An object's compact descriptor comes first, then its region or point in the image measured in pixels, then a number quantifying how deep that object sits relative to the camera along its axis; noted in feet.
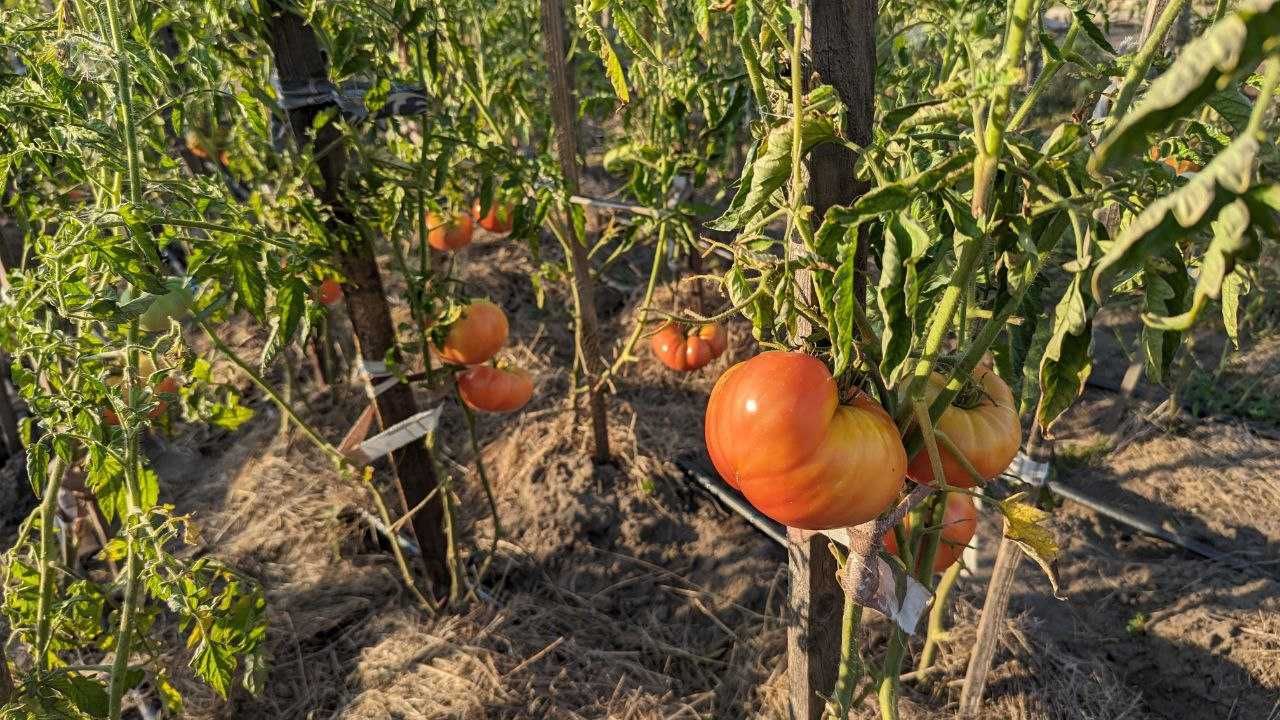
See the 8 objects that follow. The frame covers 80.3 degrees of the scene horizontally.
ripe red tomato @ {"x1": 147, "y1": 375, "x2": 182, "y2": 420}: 4.60
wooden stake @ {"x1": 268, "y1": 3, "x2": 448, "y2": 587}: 5.14
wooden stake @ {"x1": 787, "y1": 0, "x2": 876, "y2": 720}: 2.93
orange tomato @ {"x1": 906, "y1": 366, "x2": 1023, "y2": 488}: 2.97
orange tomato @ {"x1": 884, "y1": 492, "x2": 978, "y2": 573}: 3.77
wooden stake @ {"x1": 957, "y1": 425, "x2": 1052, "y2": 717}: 5.01
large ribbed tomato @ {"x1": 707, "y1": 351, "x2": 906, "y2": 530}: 2.64
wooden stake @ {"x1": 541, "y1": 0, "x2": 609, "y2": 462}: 7.00
